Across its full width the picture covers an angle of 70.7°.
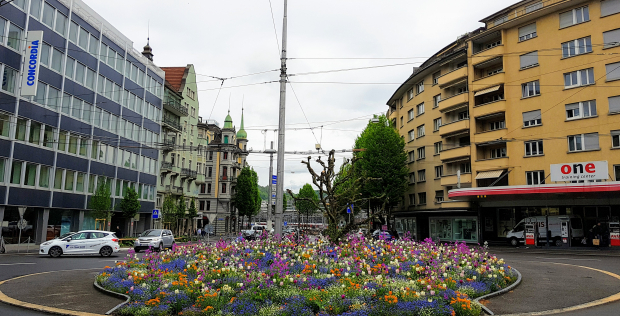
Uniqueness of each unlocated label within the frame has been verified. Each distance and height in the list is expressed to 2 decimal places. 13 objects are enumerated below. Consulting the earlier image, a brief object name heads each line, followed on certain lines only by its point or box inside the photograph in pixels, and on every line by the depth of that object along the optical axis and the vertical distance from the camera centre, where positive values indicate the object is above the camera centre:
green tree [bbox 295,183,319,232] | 123.00 +6.32
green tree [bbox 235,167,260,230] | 84.62 +3.54
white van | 33.22 -0.68
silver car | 30.03 -2.01
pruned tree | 16.94 +0.63
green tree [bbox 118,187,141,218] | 42.66 +0.64
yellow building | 32.06 +8.17
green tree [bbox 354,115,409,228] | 47.47 +5.68
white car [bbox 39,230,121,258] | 24.70 -2.01
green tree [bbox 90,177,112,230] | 37.06 +0.61
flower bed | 8.23 -1.55
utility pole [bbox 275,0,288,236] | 15.67 +2.51
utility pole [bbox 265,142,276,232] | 33.88 +2.21
